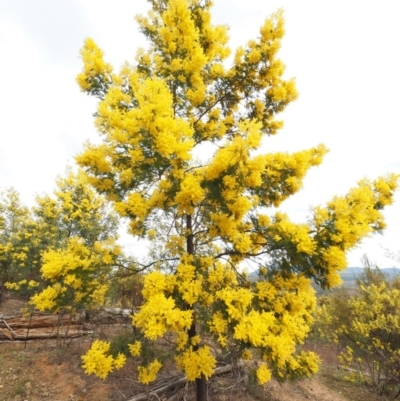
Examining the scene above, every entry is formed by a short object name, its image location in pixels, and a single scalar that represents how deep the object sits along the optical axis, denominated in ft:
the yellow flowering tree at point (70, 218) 45.51
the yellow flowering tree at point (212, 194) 16.01
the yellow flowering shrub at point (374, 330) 33.09
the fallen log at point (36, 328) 37.96
